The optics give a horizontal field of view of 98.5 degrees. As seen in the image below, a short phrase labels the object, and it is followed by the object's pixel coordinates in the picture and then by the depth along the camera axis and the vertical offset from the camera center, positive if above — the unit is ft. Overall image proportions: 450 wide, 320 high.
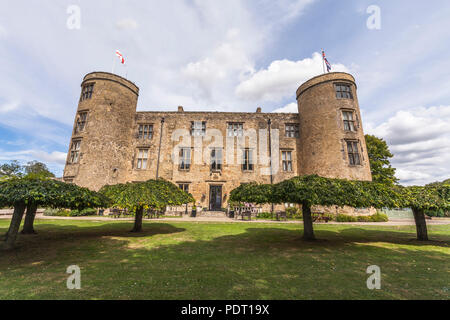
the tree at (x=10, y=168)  141.09 +24.26
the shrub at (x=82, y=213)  55.35 -3.05
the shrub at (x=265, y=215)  56.94 -3.18
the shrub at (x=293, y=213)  57.09 -2.52
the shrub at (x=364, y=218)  51.90 -3.42
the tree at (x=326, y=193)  22.11 +1.37
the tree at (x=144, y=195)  26.43 +1.08
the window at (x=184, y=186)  66.32 +5.79
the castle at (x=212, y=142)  59.52 +20.56
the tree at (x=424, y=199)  24.61 +0.84
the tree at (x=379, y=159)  82.55 +20.14
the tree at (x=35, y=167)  142.08 +25.77
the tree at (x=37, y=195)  18.92 +0.66
